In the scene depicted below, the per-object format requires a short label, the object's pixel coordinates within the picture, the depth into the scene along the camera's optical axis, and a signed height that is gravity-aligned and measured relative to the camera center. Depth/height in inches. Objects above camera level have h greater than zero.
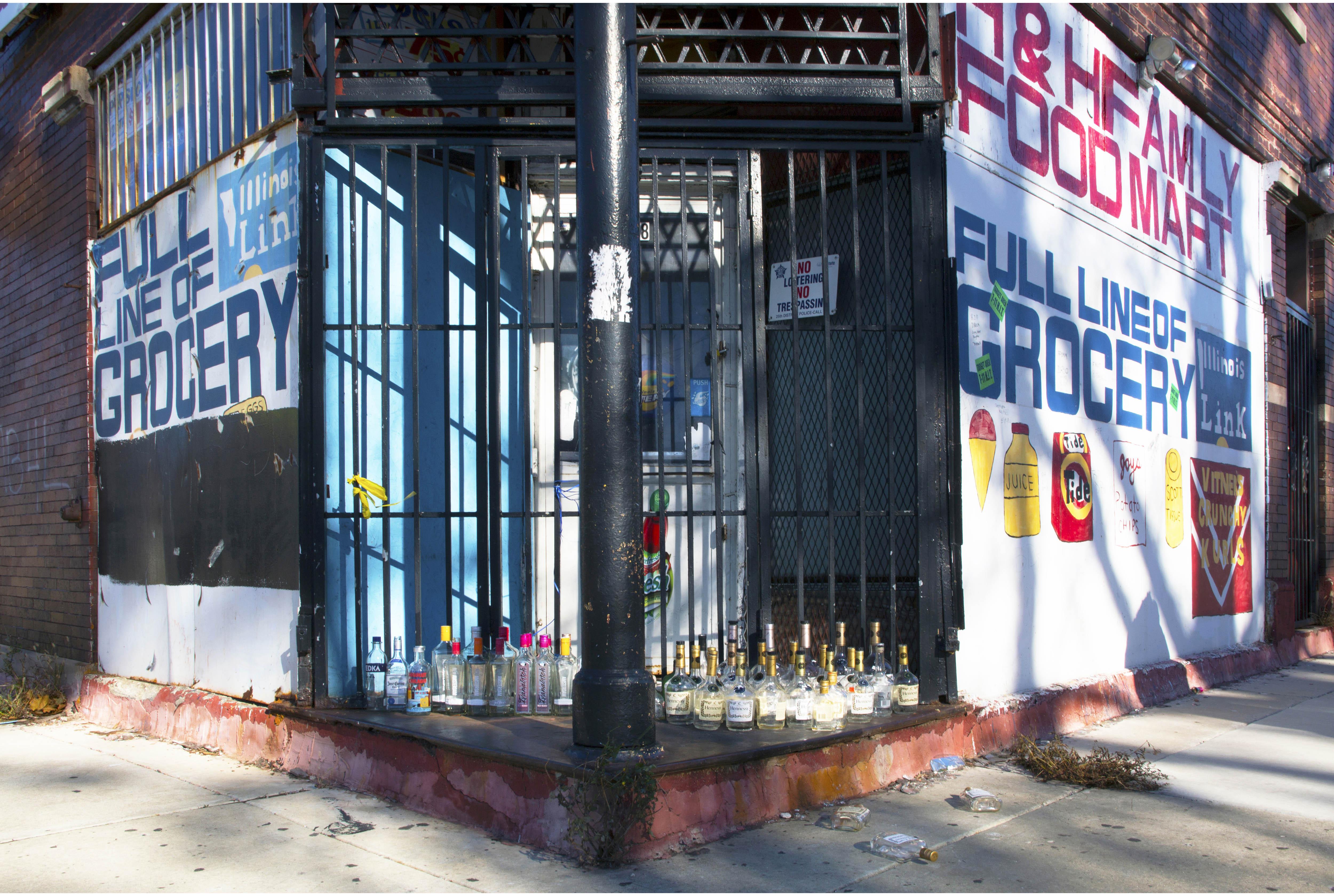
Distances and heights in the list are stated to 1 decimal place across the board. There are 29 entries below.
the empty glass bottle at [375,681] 202.2 -35.7
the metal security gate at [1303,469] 422.0 +10.8
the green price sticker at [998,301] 241.0 +49.0
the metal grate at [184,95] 233.5 +111.4
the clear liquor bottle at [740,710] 184.9 -39.3
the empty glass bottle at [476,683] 197.3 -35.7
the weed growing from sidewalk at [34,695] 275.6 -52.2
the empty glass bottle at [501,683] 195.9 -35.4
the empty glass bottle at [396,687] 200.4 -36.7
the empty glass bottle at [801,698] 190.5 -38.5
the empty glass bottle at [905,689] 205.3 -39.8
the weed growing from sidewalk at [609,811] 143.9 -45.5
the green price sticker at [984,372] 233.0 +30.4
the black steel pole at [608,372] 155.3 +21.4
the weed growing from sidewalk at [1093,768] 194.1 -55.0
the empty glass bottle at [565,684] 195.8 -36.0
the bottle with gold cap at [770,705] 187.0 -38.9
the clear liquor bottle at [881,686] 202.1 -38.4
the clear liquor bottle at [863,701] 197.0 -40.4
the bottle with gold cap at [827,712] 186.7 -40.4
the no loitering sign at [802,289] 250.4 +55.8
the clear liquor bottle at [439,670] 201.0 -33.5
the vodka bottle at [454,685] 199.0 -36.4
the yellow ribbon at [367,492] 209.2 +3.7
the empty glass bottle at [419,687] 198.4 -36.3
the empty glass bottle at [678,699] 189.8 -37.9
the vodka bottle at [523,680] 195.3 -34.8
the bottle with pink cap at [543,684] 196.1 -35.8
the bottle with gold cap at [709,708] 186.2 -39.3
